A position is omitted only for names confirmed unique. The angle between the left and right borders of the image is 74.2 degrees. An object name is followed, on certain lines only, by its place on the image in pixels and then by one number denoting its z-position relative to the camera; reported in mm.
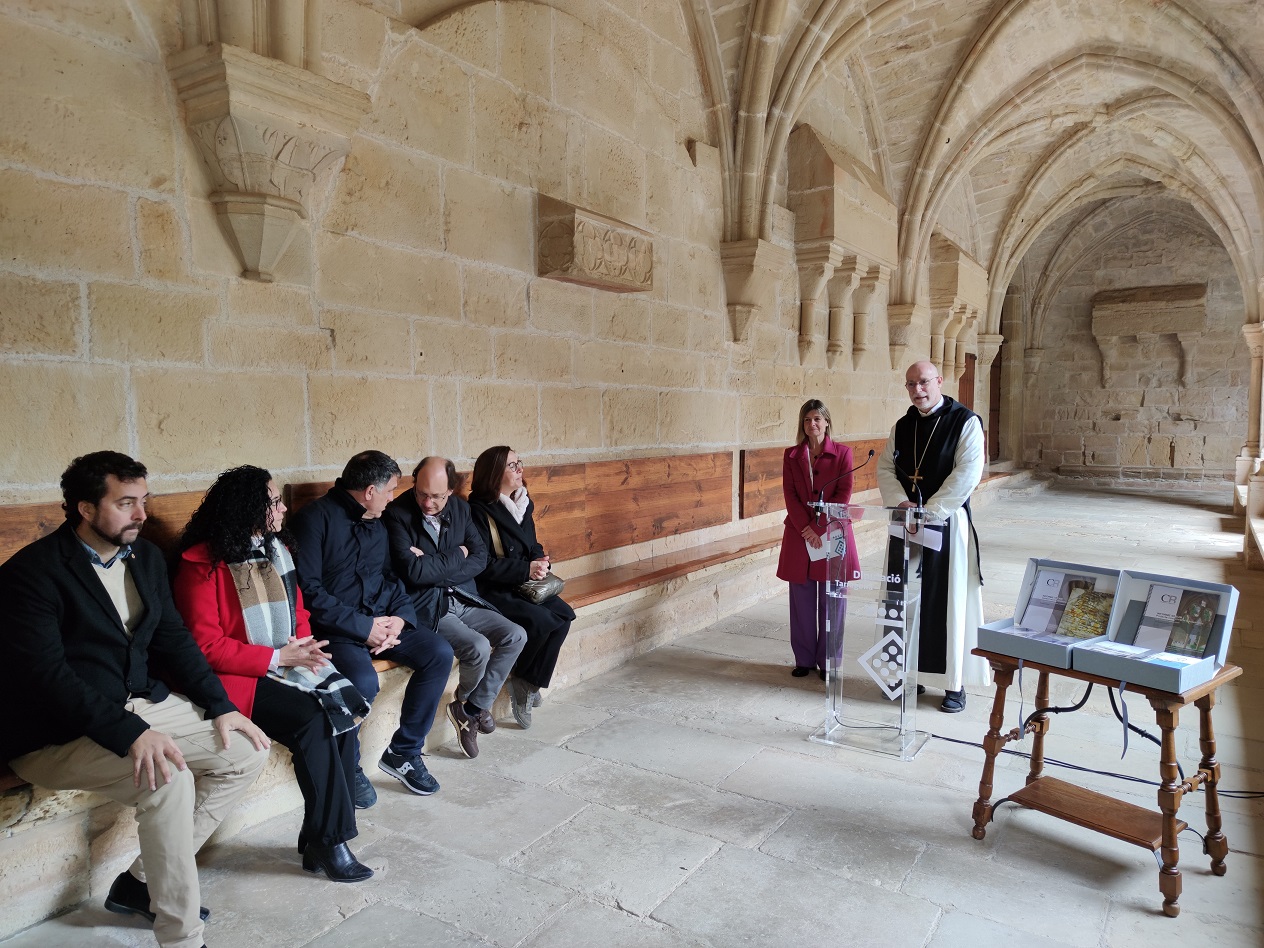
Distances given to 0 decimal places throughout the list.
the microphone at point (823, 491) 3898
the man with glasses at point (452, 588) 3027
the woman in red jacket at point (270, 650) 2248
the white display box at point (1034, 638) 2277
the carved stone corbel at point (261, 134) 2494
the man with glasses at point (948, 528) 3566
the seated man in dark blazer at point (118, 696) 1864
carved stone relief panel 3920
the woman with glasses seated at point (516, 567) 3318
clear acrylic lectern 3096
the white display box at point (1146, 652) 2068
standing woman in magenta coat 3953
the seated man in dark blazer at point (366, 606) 2672
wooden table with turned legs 2086
